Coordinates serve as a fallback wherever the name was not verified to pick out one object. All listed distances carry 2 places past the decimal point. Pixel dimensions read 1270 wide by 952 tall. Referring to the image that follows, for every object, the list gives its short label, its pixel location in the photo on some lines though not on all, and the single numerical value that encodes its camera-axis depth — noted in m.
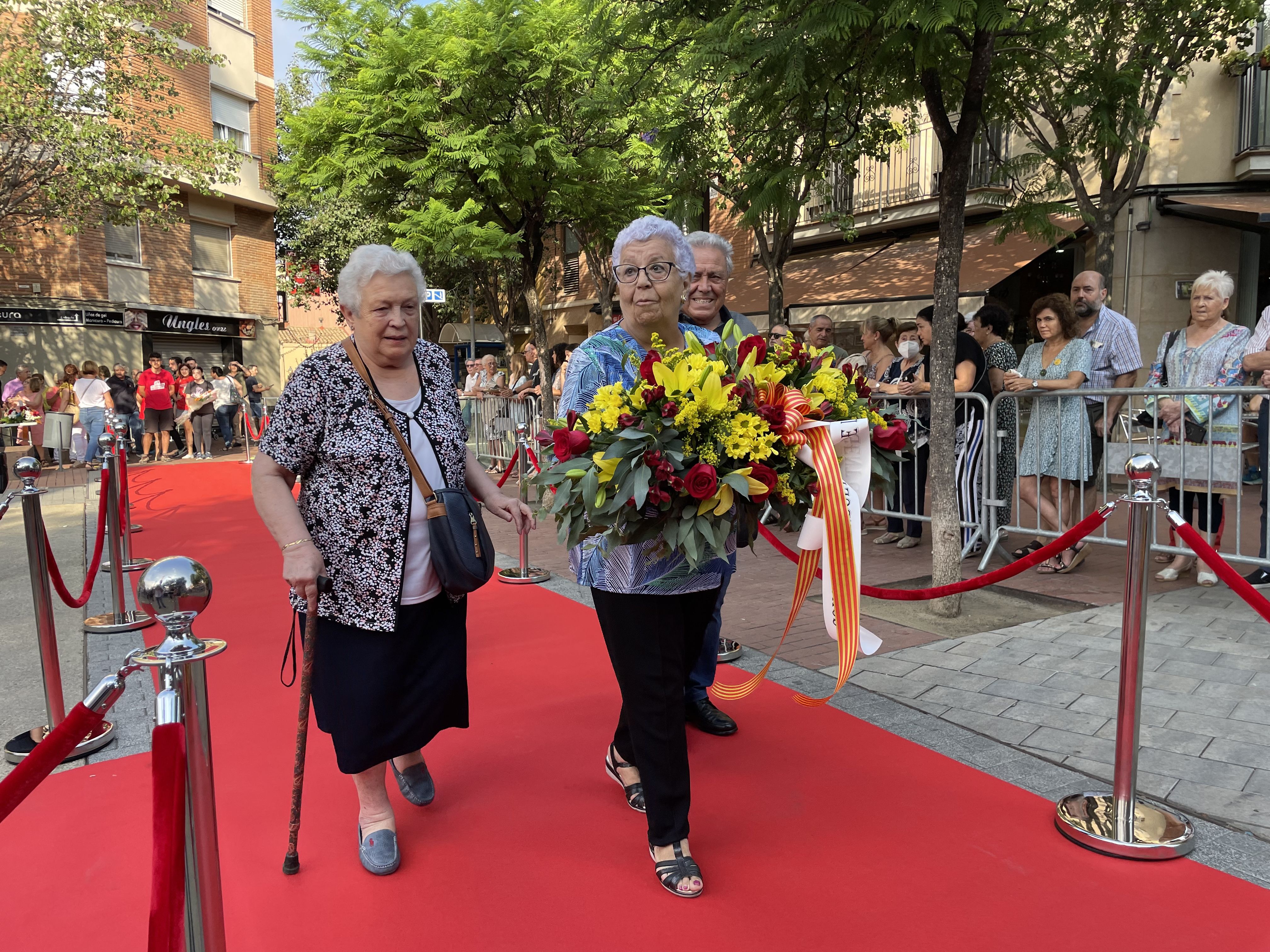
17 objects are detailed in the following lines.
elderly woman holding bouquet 2.80
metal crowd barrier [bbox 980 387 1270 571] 5.82
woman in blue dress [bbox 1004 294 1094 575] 6.51
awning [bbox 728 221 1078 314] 15.41
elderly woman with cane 2.96
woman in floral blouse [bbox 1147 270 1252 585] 6.00
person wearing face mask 7.66
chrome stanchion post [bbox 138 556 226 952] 1.81
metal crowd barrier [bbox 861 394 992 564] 6.96
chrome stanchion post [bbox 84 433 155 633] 5.79
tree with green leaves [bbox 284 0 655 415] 13.61
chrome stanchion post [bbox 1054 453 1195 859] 3.01
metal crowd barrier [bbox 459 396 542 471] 12.84
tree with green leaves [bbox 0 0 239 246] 15.63
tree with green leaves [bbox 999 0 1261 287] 5.59
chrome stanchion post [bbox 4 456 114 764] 4.03
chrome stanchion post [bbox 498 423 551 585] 7.12
